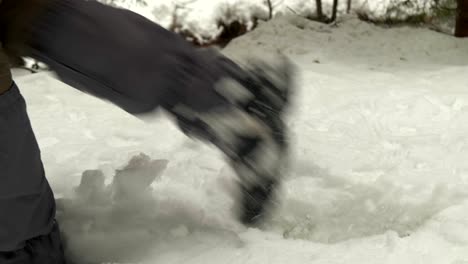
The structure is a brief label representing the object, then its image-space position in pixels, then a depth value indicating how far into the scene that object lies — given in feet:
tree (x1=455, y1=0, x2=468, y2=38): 12.22
